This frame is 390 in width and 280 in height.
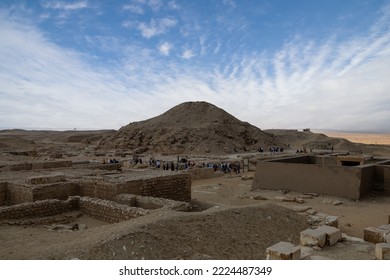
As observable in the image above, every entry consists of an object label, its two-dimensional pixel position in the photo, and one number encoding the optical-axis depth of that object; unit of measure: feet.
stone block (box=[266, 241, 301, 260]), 16.88
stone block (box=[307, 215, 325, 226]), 30.40
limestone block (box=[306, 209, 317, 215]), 35.62
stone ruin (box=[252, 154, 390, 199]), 46.65
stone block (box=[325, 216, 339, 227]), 29.68
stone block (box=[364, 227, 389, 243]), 23.77
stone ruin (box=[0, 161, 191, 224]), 30.50
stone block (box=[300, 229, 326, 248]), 21.30
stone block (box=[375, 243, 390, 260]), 17.93
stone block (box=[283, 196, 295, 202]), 45.73
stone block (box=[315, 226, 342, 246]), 22.12
